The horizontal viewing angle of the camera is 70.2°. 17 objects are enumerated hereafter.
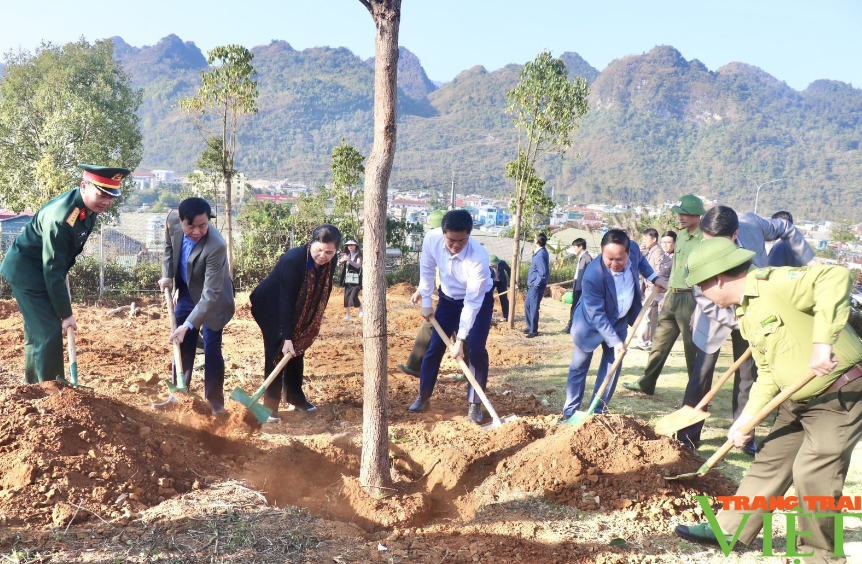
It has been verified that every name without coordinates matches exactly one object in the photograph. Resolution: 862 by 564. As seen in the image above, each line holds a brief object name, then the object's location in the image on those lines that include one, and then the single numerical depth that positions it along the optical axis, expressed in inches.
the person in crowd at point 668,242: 313.6
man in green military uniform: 154.9
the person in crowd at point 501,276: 382.6
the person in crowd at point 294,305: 184.7
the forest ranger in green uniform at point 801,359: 101.3
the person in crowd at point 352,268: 378.6
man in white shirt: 184.9
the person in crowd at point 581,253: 375.2
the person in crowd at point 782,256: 204.8
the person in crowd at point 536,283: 378.3
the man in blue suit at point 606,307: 177.6
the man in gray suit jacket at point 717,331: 166.7
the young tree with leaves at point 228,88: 402.3
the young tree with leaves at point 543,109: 362.9
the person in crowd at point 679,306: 202.7
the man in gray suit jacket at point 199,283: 175.3
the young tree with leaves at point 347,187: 530.3
